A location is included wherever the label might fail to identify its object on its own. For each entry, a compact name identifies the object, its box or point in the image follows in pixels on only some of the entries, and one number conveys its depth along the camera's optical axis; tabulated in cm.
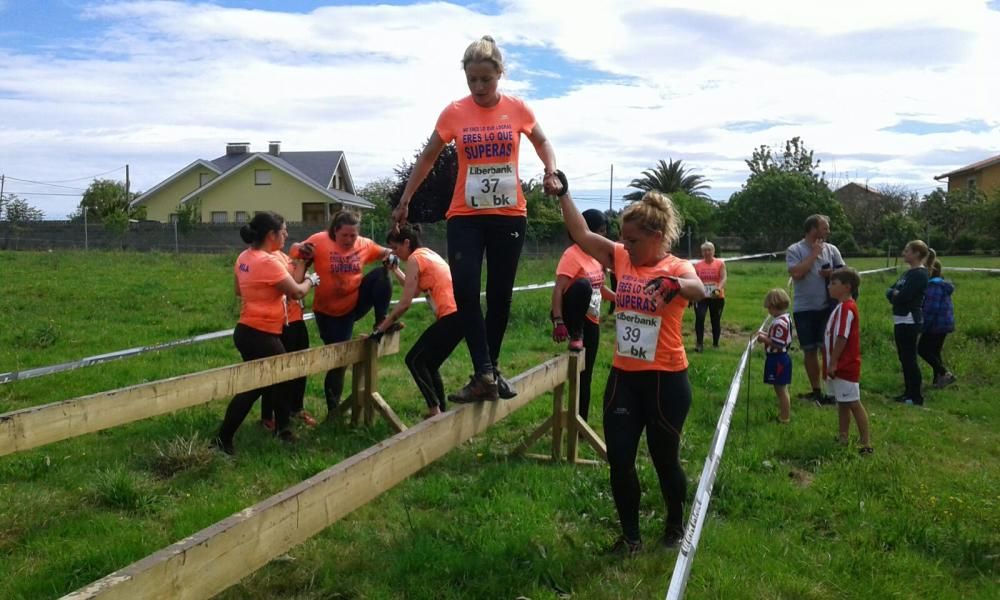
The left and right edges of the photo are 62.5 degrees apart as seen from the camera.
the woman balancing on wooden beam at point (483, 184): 447
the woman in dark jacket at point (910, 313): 899
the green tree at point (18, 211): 4538
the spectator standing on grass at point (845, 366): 688
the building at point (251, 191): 4759
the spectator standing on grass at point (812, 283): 862
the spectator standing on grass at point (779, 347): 793
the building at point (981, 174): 6362
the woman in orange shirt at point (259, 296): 622
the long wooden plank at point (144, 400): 400
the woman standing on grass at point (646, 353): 418
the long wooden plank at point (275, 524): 229
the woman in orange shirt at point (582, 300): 595
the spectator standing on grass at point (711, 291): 1240
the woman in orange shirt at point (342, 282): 709
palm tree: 7294
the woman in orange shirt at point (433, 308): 652
